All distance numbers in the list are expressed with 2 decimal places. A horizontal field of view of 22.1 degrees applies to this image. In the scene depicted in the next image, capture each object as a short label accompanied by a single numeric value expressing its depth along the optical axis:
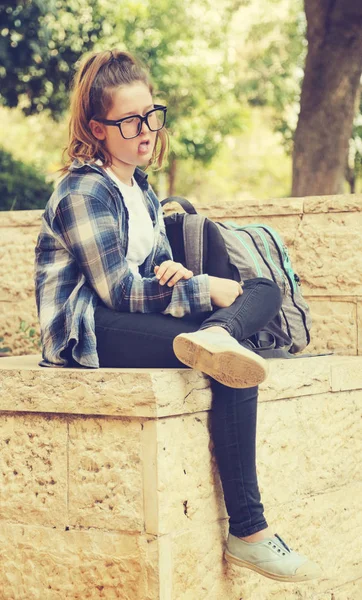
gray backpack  3.65
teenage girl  3.00
